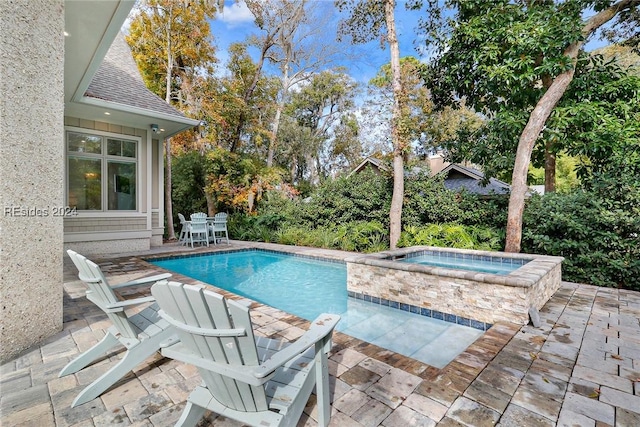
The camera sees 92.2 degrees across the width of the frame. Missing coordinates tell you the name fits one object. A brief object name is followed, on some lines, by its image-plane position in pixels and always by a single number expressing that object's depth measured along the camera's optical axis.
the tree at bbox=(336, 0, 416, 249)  8.38
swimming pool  3.53
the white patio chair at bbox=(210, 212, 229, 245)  10.06
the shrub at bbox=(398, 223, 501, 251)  7.25
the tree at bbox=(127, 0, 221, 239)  10.81
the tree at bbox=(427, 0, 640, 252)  6.11
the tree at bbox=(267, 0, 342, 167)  14.33
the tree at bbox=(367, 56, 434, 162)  12.98
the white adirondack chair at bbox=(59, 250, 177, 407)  1.98
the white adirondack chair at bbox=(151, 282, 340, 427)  1.29
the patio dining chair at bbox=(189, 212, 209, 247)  9.38
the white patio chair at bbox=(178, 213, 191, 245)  9.55
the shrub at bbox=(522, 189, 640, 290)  5.17
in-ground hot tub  3.50
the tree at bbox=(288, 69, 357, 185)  23.31
